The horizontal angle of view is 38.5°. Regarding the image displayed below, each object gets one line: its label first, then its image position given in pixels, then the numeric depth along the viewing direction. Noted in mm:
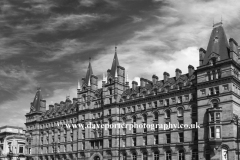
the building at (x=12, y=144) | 114494
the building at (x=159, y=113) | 70688
